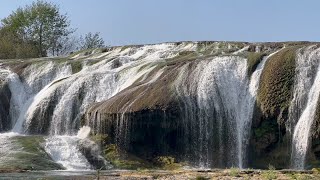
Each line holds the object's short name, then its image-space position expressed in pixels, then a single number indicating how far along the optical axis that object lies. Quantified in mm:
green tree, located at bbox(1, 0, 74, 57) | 90125
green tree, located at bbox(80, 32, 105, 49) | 108000
